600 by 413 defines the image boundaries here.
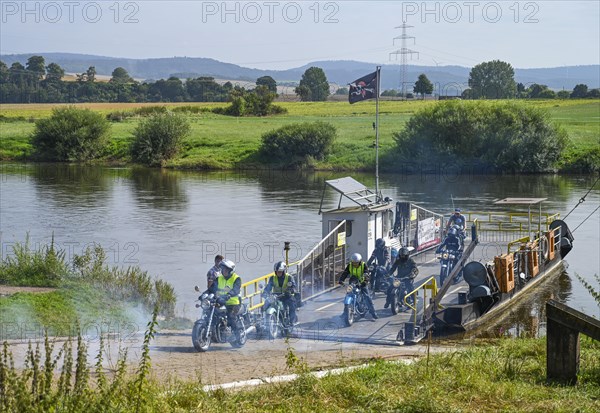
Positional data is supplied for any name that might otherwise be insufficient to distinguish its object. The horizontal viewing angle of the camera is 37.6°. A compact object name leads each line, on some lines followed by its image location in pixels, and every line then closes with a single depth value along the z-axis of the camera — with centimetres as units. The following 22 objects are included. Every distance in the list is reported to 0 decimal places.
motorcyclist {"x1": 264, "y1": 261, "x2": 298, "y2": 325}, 1769
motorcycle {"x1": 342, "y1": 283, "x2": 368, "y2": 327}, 1903
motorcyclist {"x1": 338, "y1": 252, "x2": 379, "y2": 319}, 1906
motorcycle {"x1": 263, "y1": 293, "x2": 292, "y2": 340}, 1767
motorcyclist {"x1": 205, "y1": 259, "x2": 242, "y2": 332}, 1619
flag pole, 2643
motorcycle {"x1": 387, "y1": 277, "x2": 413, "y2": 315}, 2017
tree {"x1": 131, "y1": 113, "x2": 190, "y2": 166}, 7900
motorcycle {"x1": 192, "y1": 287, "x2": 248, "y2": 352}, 1585
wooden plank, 942
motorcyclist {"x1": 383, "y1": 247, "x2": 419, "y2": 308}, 2017
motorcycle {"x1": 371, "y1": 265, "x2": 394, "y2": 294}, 2198
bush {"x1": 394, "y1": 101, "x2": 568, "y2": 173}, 6975
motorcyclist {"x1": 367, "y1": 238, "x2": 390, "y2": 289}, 2227
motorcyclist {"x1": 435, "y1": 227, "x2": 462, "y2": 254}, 2447
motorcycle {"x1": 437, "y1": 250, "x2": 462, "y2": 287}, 2425
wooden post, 962
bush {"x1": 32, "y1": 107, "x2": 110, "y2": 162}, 8156
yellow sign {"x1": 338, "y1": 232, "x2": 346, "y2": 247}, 2389
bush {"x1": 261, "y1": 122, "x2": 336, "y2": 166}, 7575
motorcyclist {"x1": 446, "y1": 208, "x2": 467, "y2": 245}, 2634
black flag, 2800
